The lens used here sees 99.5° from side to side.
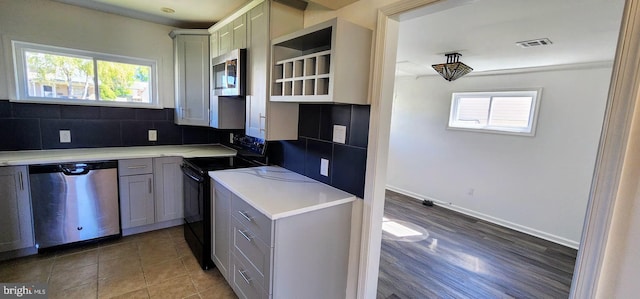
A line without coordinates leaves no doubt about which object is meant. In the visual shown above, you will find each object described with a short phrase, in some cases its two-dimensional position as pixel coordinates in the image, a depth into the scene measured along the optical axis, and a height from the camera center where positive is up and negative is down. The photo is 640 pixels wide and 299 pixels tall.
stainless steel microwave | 2.27 +0.32
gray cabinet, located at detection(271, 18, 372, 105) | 1.50 +0.29
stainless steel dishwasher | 2.38 -0.92
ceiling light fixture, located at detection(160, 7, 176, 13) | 2.69 +0.96
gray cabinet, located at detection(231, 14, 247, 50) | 2.28 +0.67
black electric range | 2.26 -0.70
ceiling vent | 2.43 +0.76
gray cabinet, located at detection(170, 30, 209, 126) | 3.00 +0.37
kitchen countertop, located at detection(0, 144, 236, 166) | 2.37 -0.51
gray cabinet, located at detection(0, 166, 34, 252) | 2.27 -0.95
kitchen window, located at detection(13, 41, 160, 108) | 2.62 +0.26
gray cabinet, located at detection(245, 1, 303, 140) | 1.99 +0.28
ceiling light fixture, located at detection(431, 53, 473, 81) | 2.97 +0.59
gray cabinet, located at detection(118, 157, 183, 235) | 2.77 -0.91
